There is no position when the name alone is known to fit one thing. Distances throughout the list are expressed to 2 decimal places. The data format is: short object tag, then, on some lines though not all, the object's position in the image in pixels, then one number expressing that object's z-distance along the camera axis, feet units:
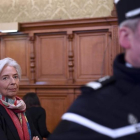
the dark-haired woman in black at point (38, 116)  11.98
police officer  3.17
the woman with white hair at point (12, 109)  7.92
